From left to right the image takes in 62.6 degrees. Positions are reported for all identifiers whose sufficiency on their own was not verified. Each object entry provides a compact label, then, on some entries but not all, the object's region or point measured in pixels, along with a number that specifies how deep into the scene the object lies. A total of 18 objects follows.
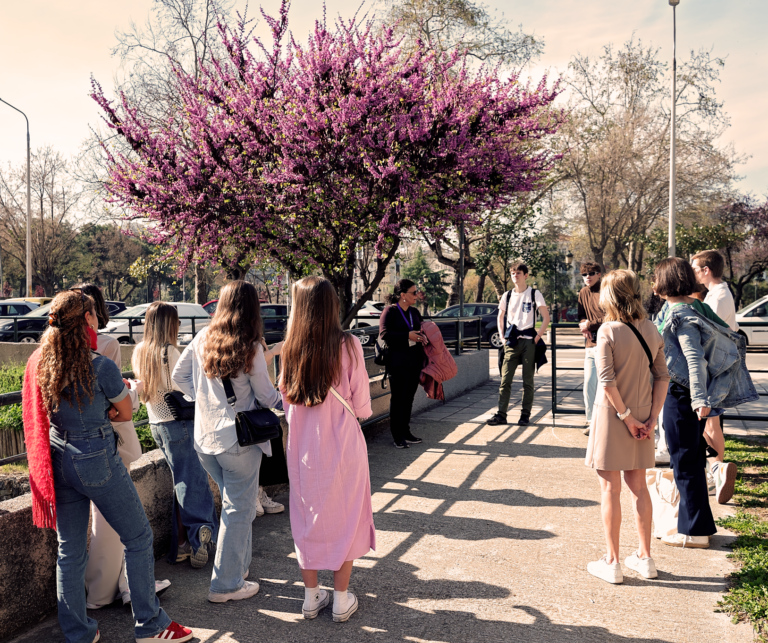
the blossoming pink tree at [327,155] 8.34
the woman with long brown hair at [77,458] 2.71
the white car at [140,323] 16.32
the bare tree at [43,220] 34.00
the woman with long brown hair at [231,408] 3.29
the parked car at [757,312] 19.30
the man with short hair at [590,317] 6.53
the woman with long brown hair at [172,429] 3.83
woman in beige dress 3.60
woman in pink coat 3.17
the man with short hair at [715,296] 4.96
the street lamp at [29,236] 31.03
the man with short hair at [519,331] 7.55
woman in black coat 6.87
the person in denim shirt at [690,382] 3.97
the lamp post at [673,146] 21.73
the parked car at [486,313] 21.72
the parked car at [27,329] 17.36
